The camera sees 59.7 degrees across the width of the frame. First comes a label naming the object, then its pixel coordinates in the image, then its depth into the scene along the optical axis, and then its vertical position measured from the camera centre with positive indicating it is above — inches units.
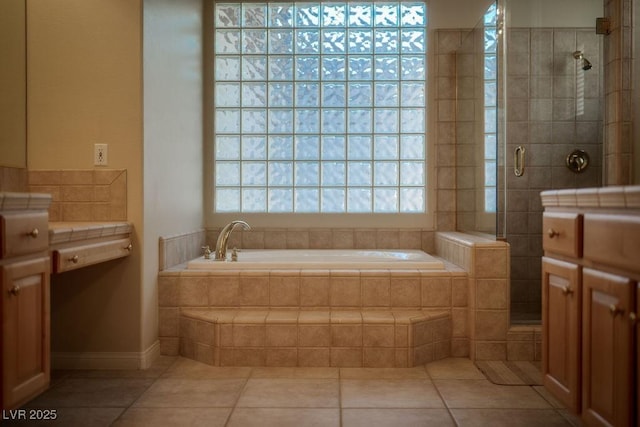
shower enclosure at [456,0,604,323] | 122.6 +21.4
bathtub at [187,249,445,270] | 120.3 -12.4
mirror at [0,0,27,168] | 99.0 +22.0
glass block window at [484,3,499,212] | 119.3 +22.3
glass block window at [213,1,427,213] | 153.6 +28.3
